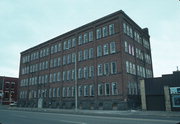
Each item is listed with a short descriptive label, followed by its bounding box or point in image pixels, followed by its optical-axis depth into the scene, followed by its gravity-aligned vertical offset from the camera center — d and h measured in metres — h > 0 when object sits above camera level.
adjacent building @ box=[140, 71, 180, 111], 26.64 -0.95
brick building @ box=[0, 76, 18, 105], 72.31 -0.30
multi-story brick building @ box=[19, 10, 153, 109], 31.33 +4.68
